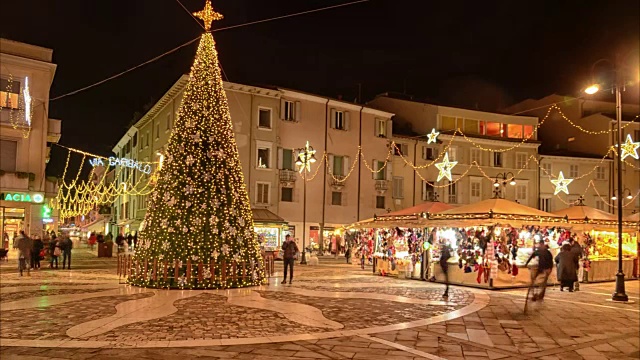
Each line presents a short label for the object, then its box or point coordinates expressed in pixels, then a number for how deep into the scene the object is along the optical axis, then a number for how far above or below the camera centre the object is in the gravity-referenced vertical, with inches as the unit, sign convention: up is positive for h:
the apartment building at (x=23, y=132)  1127.0 +173.8
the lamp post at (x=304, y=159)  1149.7 +131.9
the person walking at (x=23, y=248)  777.6 -42.1
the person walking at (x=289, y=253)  712.4 -37.6
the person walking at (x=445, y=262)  618.8 -39.6
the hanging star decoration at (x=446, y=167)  930.2 +98.8
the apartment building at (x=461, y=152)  1795.0 +245.1
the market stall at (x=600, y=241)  864.9 -18.0
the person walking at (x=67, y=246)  946.1 -46.2
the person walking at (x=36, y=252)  922.1 -55.9
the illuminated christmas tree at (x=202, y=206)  610.9 +16.7
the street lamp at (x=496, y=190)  835.0 +56.4
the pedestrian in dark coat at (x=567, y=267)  711.1 -47.6
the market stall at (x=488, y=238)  740.6 -15.6
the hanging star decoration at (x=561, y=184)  1039.3 +84.3
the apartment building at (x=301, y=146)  1523.1 +217.2
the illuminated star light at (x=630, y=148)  894.2 +132.0
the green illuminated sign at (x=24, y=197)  1112.2 +40.8
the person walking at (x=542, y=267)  528.4 -37.2
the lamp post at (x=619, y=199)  608.7 +34.5
